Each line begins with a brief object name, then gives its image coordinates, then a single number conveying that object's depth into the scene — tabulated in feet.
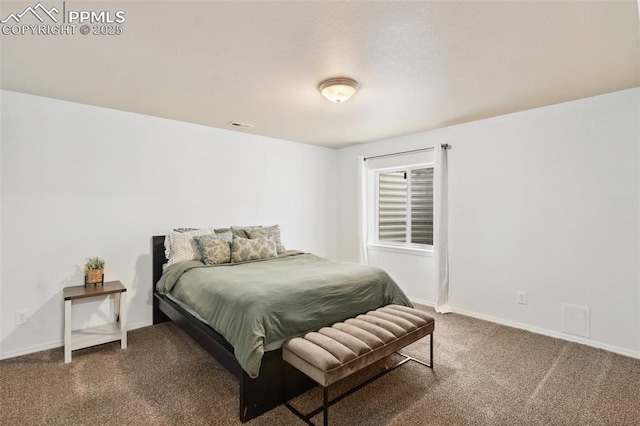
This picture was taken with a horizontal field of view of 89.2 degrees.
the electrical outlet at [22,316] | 9.37
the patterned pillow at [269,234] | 13.11
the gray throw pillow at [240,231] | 12.94
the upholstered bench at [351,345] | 6.12
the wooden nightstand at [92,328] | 8.86
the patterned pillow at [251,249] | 11.43
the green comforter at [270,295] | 6.88
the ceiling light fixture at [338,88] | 8.29
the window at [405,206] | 15.17
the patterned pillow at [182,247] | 11.32
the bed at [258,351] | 6.48
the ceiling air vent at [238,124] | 12.78
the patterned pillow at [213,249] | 10.95
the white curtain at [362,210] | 16.50
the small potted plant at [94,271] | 10.05
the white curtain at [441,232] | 13.26
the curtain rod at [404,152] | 13.26
